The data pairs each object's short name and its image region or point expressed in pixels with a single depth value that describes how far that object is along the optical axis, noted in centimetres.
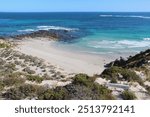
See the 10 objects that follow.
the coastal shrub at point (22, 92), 1244
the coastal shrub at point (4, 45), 3897
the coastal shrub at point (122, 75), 1585
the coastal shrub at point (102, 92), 1151
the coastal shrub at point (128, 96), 1226
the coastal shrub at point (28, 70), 2378
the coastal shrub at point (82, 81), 1249
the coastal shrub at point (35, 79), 1667
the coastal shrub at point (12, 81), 1549
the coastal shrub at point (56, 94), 1088
